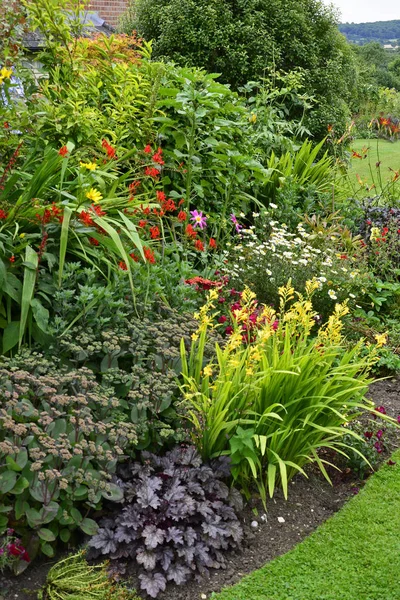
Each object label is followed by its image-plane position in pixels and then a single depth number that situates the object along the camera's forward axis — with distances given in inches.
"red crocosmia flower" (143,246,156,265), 140.4
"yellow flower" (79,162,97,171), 141.0
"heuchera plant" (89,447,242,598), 106.0
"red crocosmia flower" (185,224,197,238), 162.2
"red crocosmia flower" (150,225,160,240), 144.9
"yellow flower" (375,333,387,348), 128.4
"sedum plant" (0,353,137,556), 99.4
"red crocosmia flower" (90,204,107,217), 137.9
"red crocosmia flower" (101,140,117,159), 152.1
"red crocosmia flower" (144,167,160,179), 157.6
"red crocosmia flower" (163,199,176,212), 150.2
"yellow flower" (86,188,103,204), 132.7
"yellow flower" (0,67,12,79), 136.7
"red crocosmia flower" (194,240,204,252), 154.5
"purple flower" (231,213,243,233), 197.8
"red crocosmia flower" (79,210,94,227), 129.6
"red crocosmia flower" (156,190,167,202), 148.1
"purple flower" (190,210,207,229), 182.5
